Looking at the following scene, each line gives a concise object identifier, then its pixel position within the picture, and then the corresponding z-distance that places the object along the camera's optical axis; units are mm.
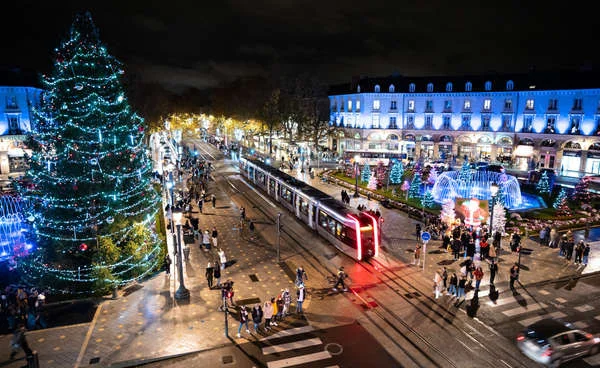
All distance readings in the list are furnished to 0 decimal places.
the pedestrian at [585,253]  21016
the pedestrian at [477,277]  17609
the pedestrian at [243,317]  14664
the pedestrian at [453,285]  17578
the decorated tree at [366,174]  44469
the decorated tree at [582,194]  33219
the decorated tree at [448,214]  25934
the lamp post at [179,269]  17281
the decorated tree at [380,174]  41462
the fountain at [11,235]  19828
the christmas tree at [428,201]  32522
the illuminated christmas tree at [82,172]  17266
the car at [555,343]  12844
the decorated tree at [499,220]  25391
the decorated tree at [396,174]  41844
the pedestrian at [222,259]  20875
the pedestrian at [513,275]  18219
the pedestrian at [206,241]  24156
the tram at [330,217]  21547
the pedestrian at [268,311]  15031
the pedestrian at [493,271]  18562
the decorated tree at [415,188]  36281
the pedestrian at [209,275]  18656
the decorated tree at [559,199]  31000
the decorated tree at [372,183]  40531
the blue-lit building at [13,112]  43281
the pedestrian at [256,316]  14898
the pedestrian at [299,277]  17641
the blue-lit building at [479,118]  47188
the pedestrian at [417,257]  21188
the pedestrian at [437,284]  17453
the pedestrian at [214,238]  24297
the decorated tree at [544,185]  35938
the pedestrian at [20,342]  12898
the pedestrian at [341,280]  18203
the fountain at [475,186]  32594
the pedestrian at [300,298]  16094
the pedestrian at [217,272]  18844
